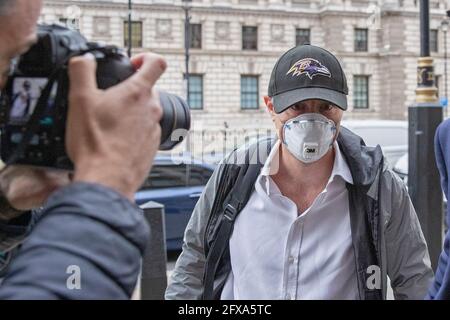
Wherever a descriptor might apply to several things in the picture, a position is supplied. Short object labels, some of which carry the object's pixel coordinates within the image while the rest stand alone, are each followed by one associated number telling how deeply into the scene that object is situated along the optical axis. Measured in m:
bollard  4.75
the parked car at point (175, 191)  6.50
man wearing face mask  2.01
